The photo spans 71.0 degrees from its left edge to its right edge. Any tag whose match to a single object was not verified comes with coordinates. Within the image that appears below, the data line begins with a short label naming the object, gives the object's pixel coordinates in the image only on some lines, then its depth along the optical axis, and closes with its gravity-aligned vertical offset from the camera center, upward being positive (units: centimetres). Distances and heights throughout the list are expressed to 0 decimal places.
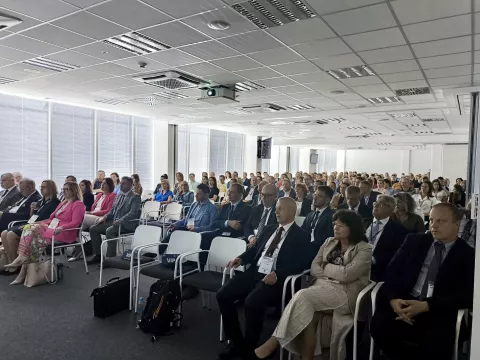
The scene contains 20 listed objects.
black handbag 339 -138
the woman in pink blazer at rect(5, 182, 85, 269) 434 -88
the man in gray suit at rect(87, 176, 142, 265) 526 -90
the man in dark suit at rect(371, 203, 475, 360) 216 -84
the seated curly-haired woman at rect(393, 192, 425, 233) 362 -47
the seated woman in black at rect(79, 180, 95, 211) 630 -58
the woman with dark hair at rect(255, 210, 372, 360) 238 -96
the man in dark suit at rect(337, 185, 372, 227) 475 -43
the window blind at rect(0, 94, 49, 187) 767 +63
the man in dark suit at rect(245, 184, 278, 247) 415 -61
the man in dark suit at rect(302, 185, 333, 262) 406 -63
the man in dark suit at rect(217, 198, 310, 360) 269 -92
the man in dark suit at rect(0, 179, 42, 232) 552 -72
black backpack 304 -132
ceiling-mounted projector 621 +136
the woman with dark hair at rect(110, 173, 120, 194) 879 -35
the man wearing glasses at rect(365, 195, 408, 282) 300 -67
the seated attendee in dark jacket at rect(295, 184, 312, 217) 600 -59
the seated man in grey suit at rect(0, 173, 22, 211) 580 -54
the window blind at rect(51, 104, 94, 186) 877 +58
